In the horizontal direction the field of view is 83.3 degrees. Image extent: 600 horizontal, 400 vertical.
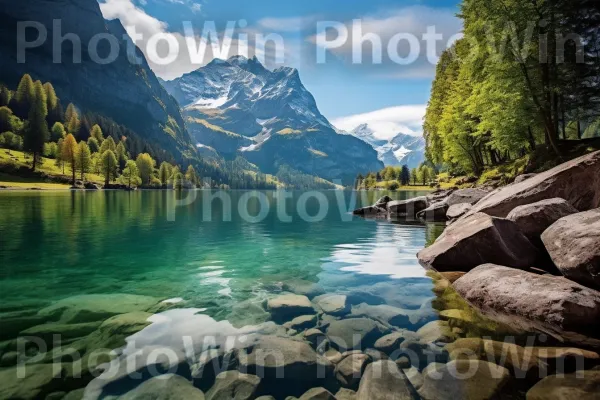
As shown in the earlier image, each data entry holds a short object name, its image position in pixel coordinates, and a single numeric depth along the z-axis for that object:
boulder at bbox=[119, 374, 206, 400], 5.45
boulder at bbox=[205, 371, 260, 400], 5.52
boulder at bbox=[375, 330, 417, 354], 7.29
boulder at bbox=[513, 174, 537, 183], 21.75
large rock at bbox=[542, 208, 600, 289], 8.33
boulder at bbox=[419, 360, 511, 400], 5.36
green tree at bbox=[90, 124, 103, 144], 165.00
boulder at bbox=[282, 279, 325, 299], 11.34
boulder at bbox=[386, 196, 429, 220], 40.28
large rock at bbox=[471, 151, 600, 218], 13.34
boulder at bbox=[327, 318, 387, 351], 7.47
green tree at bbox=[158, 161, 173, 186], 163.62
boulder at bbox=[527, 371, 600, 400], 5.05
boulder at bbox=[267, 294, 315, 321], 9.22
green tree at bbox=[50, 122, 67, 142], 151.88
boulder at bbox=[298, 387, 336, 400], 5.46
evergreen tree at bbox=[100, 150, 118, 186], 125.50
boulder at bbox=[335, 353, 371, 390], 6.03
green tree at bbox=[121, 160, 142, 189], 139.25
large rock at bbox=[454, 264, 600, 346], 7.46
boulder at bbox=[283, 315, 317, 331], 8.42
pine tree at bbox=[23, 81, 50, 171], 120.00
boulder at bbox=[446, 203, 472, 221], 25.83
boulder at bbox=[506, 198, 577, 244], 12.16
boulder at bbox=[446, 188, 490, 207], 28.86
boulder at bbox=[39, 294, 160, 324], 8.77
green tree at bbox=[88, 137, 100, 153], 158.38
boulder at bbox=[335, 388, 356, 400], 5.56
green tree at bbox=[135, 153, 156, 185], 156.12
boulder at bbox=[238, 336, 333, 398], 5.90
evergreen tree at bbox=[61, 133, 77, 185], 116.62
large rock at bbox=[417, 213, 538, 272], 12.14
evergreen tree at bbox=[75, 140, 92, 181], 117.62
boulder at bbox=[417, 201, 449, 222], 33.59
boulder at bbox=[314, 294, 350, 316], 9.61
